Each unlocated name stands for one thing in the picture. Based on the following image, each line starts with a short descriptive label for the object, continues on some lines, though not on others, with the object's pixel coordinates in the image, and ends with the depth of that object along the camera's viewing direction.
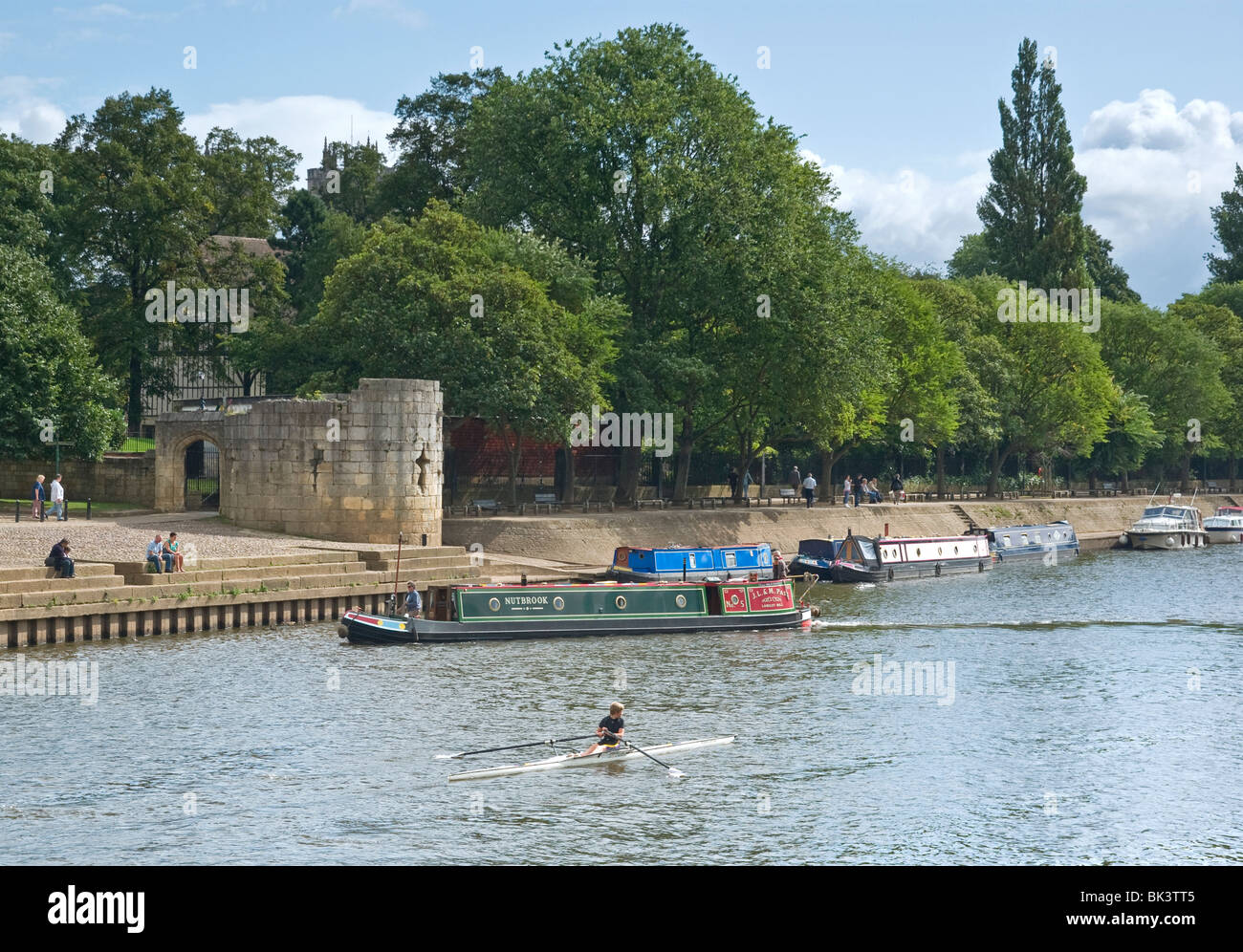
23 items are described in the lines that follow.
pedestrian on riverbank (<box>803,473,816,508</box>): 79.06
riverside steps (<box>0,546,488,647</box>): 42.03
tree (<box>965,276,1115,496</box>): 96.38
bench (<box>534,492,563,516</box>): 69.78
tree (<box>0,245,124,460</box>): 58.22
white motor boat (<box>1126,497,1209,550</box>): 90.75
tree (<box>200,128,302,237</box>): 78.12
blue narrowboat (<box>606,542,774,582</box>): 56.19
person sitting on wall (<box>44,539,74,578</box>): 43.16
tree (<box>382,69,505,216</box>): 90.12
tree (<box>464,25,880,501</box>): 68.44
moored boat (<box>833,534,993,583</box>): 68.06
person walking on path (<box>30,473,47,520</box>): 54.19
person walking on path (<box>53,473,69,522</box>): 54.16
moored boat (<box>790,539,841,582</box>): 66.94
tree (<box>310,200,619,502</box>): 62.12
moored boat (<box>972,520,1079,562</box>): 81.00
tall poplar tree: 112.88
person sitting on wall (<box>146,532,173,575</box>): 45.88
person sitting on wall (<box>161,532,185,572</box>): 46.25
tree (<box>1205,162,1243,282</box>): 152.38
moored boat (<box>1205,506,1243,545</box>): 98.00
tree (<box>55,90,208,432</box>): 72.25
